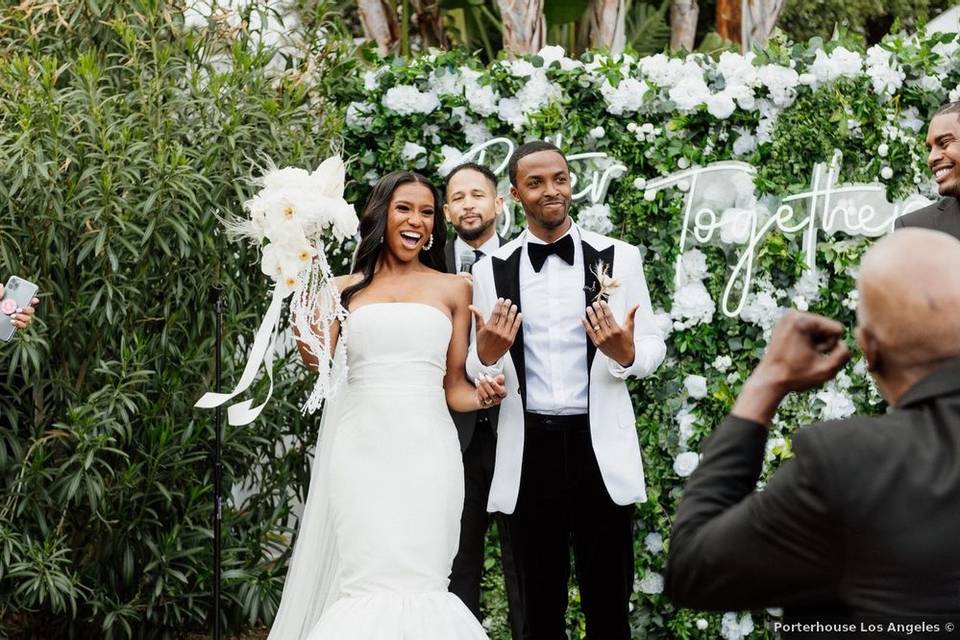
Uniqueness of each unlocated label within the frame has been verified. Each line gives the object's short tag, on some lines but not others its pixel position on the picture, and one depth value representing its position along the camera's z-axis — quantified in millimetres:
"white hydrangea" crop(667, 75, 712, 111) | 5922
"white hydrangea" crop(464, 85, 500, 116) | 6133
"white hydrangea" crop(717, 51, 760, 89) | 5871
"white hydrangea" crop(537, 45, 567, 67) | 6090
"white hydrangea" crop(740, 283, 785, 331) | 5910
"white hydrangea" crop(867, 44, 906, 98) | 5875
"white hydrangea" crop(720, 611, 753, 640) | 5910
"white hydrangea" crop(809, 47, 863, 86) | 5844
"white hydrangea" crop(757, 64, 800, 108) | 5855
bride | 4434
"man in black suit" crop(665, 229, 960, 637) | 1886
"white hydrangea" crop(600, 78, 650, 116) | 5945
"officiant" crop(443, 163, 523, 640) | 5301
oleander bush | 5383
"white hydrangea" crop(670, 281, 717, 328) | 5941
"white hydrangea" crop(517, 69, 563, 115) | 6070
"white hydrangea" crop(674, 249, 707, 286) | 6000
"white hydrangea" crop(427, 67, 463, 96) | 6223
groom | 4691
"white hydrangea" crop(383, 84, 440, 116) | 6191
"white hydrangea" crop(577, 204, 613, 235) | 6030
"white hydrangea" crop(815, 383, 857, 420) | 5902
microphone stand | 5047
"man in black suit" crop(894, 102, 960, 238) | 4766
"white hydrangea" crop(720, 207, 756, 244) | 5992
